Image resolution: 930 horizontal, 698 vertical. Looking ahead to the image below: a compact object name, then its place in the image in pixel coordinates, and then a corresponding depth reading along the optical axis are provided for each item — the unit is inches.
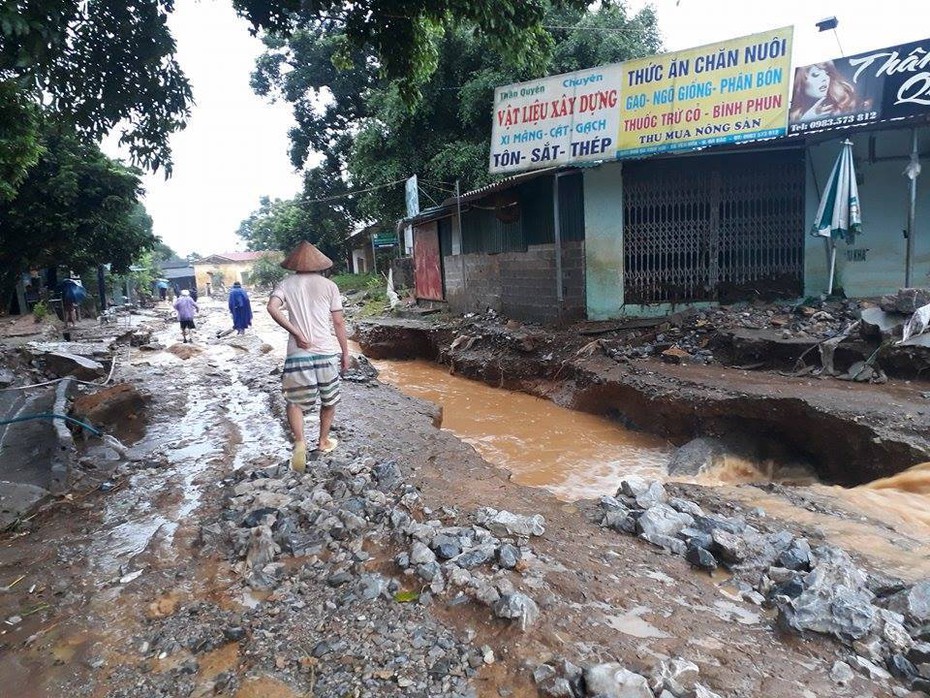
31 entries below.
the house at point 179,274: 1971.0
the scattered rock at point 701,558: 126.8
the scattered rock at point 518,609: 102.8
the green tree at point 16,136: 235.6
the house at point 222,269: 2358.4
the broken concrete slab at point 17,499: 169.9
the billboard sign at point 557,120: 392.2
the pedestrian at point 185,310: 642.8
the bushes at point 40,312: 628.3
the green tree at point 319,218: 1059.0
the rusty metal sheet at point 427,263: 682.8
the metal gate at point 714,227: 389.7
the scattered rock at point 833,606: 99.7
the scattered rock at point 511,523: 135.3
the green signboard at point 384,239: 1043.3
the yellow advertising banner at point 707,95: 351.6
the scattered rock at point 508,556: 119.7
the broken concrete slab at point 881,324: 282.2
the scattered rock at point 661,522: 141.7
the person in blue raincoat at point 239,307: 661.9
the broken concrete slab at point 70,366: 370.3
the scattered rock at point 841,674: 90.3
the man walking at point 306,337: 173.0
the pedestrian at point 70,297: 689.0
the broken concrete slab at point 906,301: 283.1
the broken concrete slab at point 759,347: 314.0
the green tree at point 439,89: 605.0
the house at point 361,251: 1162.5
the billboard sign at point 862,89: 319.0
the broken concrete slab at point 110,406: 291.6
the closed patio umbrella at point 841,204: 343.0
